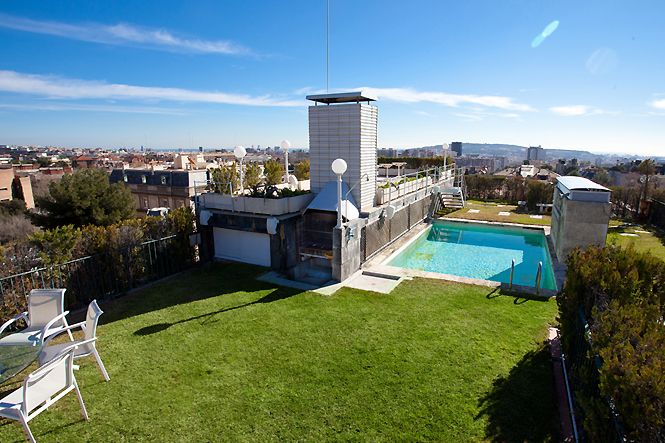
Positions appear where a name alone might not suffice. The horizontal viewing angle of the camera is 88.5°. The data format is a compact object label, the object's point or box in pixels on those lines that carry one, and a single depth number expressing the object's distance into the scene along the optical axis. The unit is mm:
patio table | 4609
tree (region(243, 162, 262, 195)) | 16550
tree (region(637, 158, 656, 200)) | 20516
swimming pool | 13320
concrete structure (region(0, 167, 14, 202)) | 45406
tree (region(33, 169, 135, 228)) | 22094
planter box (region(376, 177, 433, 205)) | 15008
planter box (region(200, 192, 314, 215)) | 12031
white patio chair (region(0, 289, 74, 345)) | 6113
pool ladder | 9759
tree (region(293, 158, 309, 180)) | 24431
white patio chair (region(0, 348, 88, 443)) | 4211
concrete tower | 12922
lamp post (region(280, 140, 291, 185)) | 15141
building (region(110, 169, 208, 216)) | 38906
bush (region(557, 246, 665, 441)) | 2842
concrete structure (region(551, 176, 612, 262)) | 11578
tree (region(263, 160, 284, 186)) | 19130
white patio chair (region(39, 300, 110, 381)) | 5500
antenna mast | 13961
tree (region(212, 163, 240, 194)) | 15406
